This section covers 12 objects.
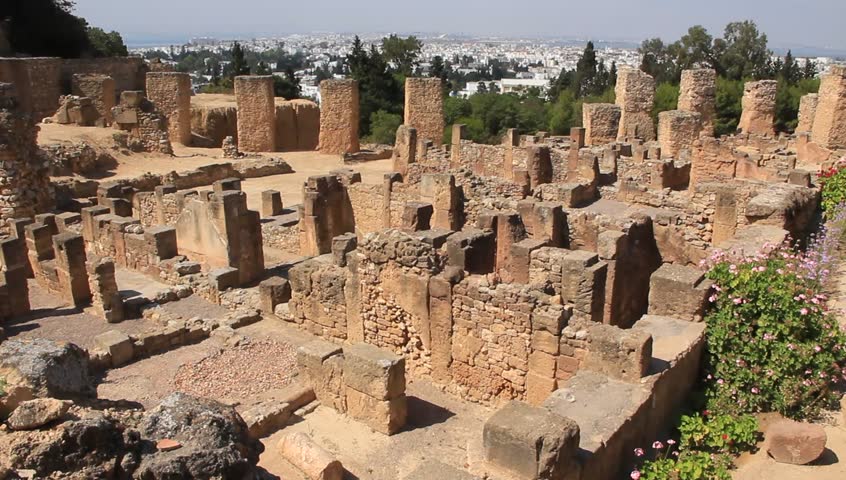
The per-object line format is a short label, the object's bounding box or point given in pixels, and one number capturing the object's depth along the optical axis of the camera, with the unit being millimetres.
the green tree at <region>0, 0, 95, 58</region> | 35969
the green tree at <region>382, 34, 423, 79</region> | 57781
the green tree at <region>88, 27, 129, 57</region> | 47969
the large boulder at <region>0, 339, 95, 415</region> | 4578
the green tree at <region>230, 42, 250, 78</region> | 52062
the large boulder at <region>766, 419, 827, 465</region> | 5746
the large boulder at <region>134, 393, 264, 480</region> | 4031
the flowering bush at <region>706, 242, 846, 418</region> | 6555
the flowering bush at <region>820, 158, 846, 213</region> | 12500
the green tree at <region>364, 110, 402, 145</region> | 35719
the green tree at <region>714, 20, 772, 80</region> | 56000
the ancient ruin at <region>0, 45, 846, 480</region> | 5328
